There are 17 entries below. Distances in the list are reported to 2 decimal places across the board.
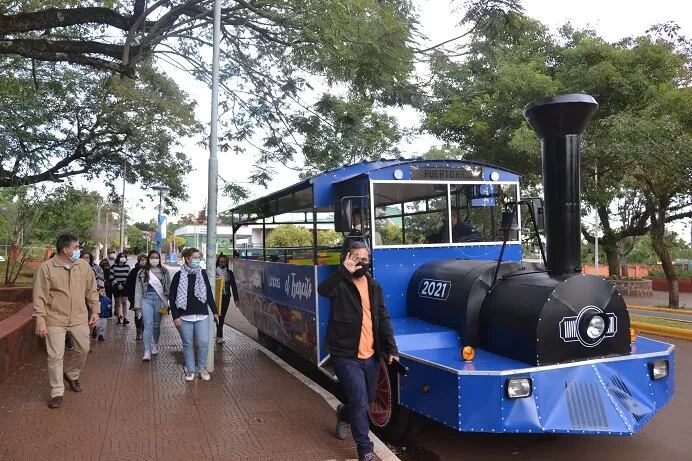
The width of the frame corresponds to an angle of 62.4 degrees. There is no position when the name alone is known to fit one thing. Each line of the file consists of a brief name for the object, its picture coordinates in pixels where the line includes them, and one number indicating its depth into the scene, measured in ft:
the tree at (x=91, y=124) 39.11
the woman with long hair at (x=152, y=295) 26.89
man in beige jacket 18.16
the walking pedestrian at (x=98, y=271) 30.91
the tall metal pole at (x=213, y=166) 24.64
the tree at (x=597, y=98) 42.09
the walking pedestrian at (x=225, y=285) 33.32
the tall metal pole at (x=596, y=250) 78.44
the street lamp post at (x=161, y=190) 53.72
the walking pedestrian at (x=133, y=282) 30.37
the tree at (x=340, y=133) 31.86
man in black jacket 13.57
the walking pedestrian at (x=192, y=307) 22.12
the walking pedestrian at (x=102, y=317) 32.50
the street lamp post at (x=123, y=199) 55.06
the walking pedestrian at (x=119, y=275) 37.58
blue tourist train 13.08
